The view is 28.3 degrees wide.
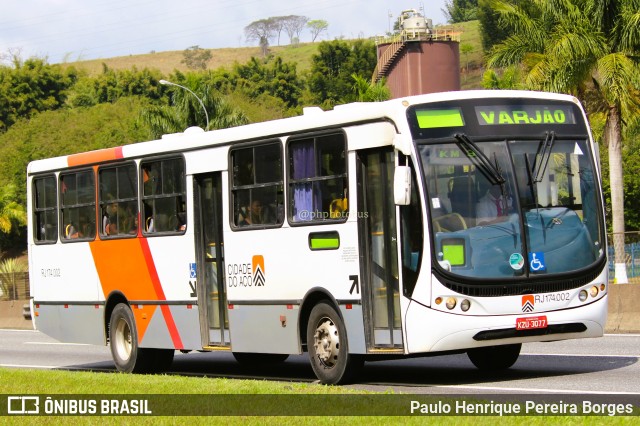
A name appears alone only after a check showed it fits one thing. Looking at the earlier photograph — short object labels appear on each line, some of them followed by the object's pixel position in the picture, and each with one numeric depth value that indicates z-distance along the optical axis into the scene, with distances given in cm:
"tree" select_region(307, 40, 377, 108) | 11212
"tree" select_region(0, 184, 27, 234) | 6362
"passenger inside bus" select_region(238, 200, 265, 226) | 1611
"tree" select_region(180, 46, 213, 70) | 19495
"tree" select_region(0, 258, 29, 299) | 3925
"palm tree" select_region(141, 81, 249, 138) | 5338
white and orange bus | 1348
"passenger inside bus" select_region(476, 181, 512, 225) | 1359
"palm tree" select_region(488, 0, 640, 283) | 3244
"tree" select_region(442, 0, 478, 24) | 18750
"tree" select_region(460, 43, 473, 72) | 14312
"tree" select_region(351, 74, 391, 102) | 5331
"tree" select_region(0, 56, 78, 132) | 10506
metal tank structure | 9012
